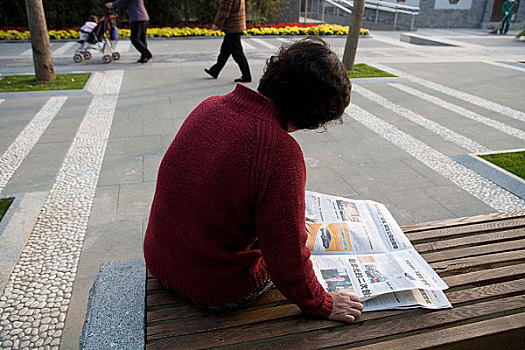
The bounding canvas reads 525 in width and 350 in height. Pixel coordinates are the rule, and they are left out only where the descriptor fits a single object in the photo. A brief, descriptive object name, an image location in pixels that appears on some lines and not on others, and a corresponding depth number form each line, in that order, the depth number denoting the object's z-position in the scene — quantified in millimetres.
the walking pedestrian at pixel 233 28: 7133
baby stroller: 8922
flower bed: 12969
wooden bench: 1436
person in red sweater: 1290
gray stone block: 1538
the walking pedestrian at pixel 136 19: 8398
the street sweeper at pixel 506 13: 18047
